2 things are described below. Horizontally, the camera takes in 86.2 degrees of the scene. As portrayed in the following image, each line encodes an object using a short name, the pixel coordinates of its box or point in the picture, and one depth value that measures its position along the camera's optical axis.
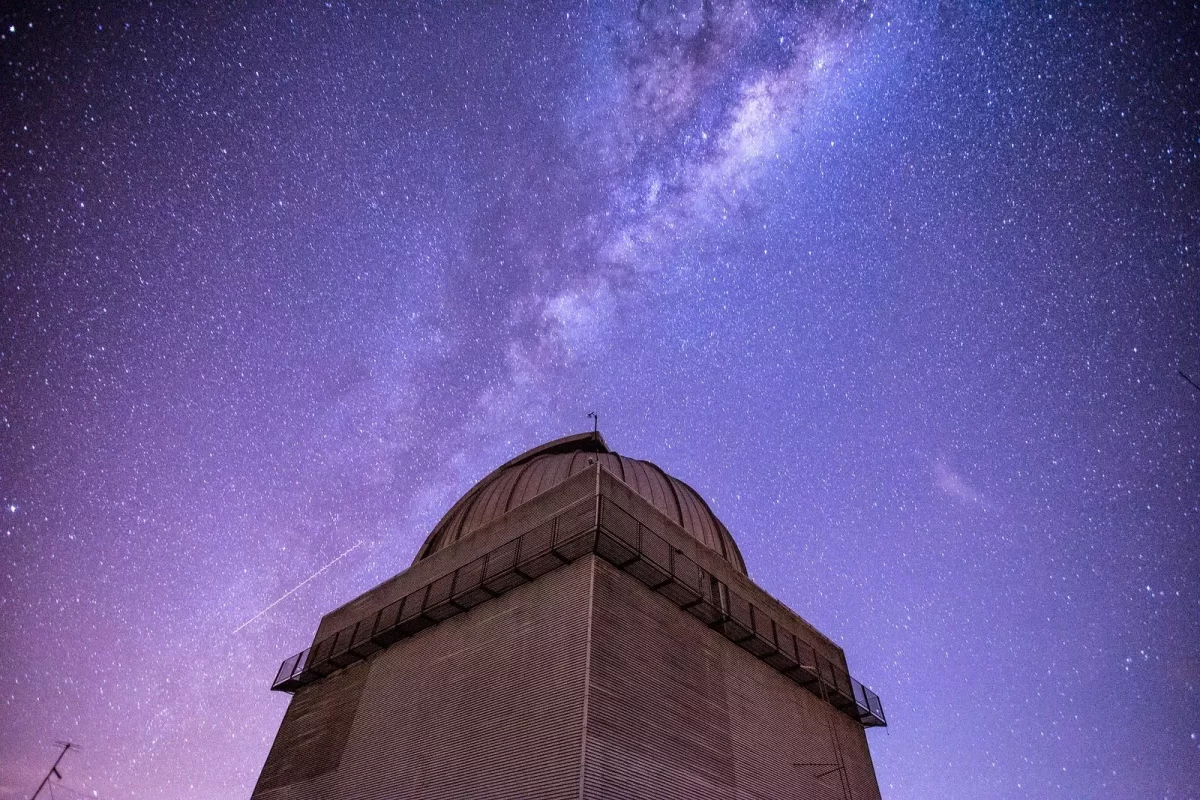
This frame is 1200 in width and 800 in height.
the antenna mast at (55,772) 41.12
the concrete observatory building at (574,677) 12.20
